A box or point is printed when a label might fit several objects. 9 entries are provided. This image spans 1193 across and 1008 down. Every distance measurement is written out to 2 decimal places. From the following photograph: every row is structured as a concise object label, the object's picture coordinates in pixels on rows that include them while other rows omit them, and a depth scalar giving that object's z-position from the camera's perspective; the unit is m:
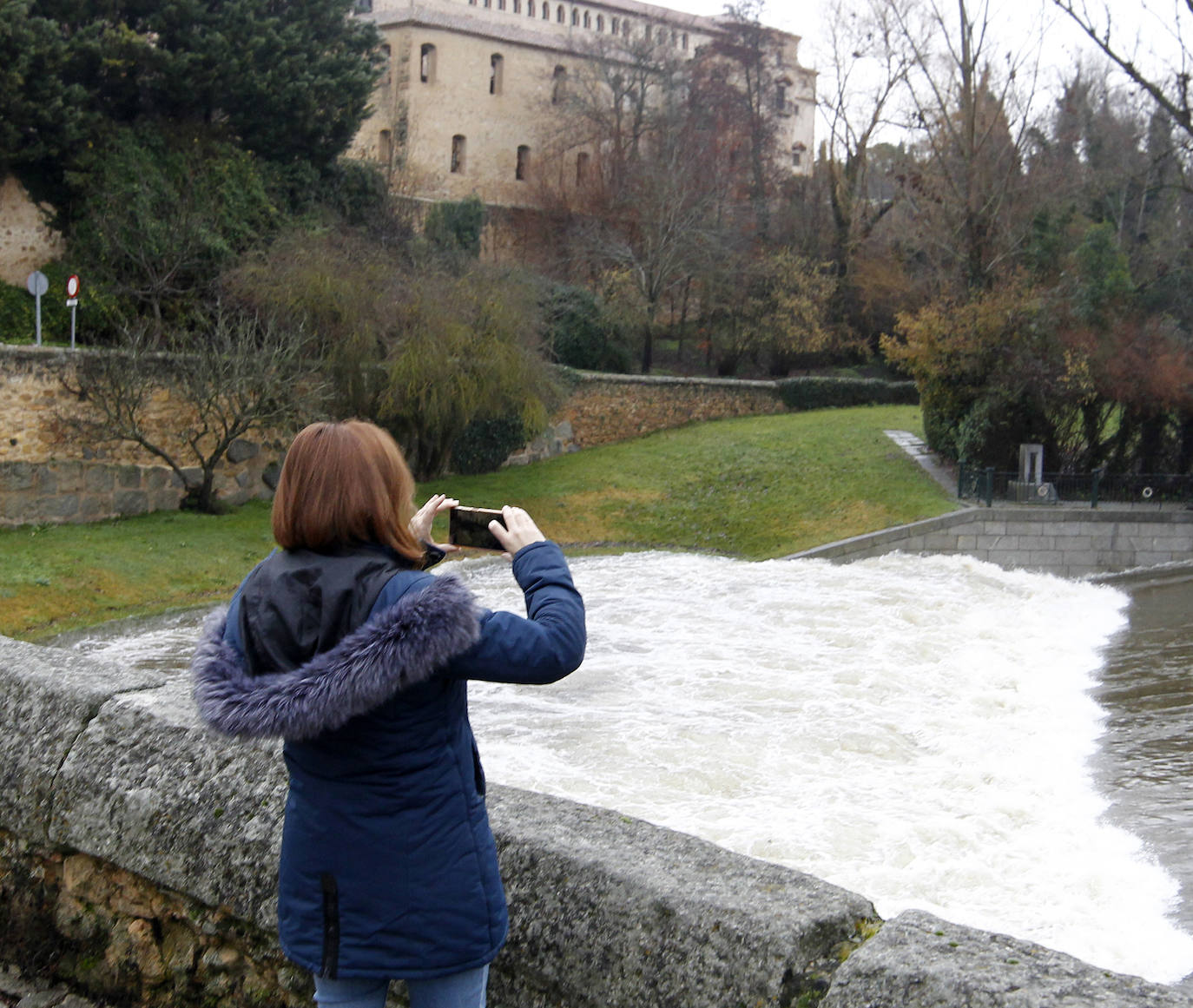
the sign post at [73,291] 19.88
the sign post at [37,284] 19.55
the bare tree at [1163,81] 21.09
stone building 46.19
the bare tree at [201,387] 19.17
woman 2.04
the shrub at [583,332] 32.62
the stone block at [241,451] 21.94
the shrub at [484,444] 25.64
